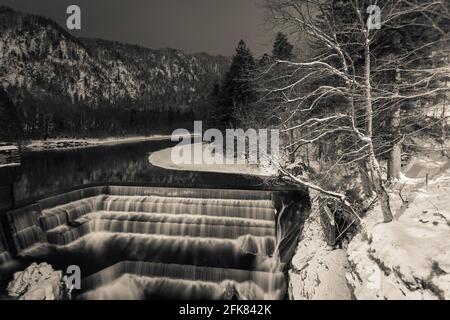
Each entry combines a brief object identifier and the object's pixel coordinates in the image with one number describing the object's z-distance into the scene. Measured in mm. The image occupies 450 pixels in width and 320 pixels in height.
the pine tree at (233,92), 31969
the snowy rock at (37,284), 11086
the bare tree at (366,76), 7000
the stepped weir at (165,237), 13305
